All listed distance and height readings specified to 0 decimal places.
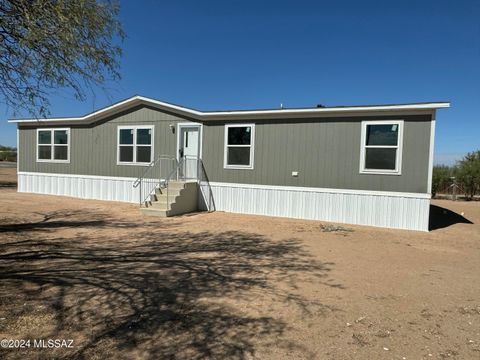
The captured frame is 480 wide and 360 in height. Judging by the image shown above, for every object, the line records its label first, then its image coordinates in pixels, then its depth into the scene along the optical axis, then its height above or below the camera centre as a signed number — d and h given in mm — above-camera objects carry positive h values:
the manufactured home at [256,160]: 10313 +215
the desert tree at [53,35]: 4617 +1653
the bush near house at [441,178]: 20094 -209
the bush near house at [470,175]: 18938 +12
